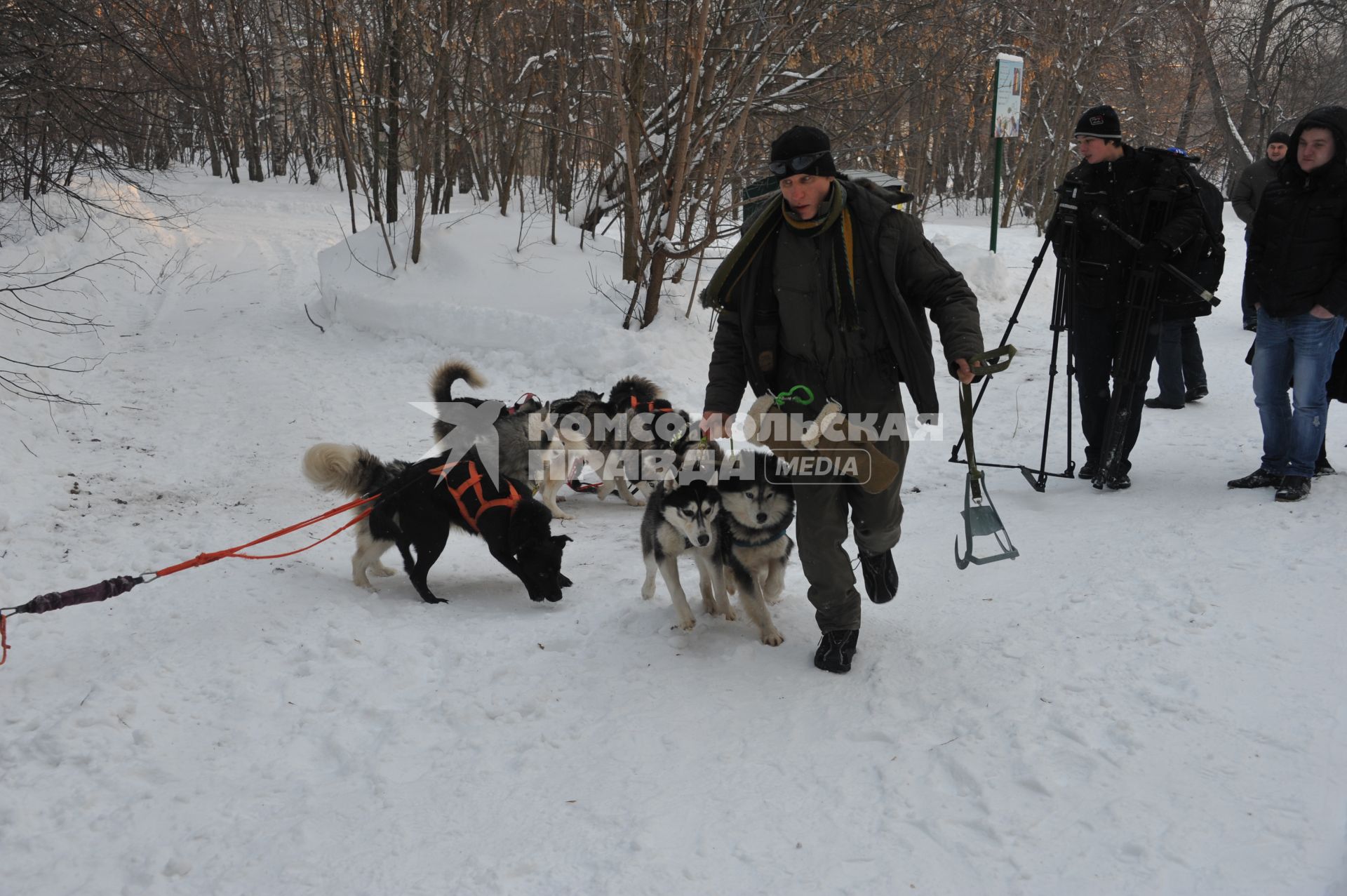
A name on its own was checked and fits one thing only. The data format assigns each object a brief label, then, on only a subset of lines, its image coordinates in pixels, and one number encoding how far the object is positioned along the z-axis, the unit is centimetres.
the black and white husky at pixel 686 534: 378
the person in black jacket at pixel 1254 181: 739
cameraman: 470
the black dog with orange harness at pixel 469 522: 457
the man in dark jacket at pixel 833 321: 297
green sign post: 1185
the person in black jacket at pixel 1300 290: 418
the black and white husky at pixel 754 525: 376
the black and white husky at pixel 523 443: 613
